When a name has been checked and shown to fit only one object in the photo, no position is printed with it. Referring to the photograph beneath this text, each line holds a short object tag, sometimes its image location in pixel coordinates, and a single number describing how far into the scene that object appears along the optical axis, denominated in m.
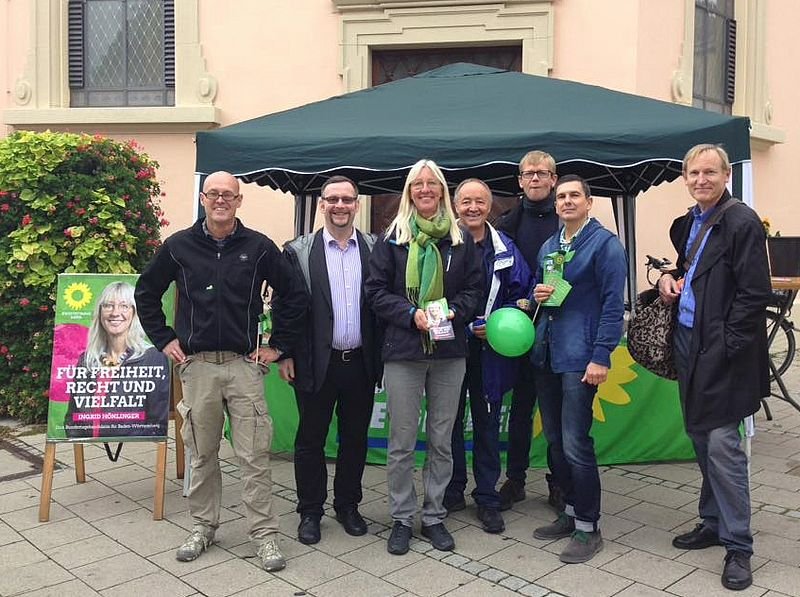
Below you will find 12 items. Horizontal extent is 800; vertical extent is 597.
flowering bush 5.94
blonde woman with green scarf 3.63
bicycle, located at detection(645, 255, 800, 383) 4.11
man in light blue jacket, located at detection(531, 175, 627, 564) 3.55
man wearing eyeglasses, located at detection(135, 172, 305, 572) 3.57
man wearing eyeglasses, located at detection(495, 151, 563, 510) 4.16
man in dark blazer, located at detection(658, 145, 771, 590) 3.28
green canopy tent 4.34
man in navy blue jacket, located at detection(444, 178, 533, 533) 3.97
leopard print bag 3.66
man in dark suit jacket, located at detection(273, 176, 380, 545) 3.78
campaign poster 4.32
